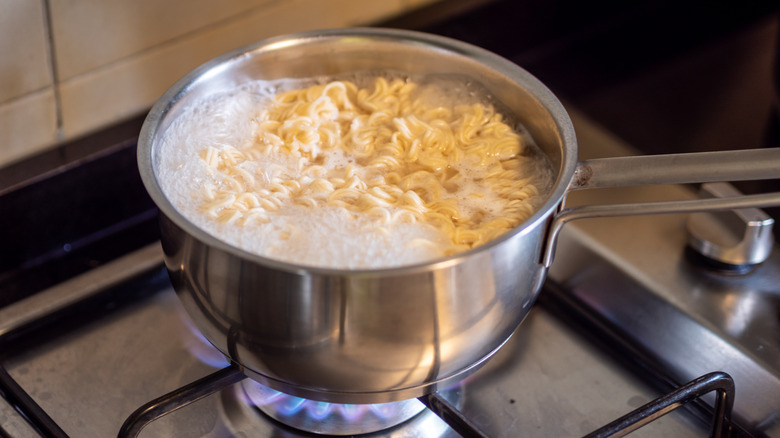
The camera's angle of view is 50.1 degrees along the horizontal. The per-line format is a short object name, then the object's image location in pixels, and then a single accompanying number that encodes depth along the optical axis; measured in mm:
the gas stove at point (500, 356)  921
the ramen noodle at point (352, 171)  820
